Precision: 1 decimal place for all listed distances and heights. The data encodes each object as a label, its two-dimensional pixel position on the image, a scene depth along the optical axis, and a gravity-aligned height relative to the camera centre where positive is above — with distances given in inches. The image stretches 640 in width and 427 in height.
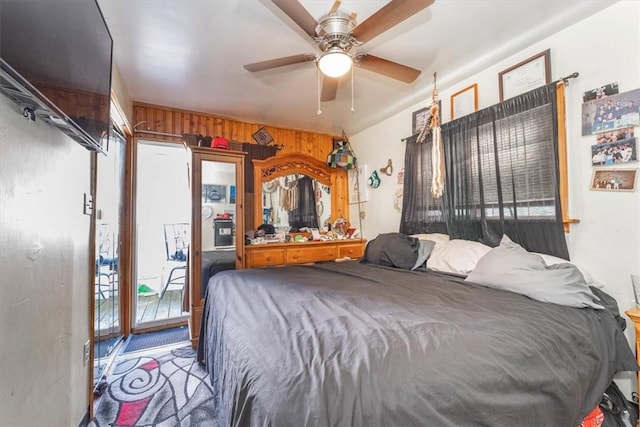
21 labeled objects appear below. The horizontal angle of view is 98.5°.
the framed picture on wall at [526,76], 75.0 +40.9
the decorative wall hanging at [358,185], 146.3 +19.6
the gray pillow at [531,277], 53.9 -13.1
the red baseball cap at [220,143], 115.3 +33.0
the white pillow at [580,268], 64.1 -12.7
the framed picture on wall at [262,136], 139.5 +43.3
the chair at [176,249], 140.8 -13.9
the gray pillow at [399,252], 92.4 -11.2
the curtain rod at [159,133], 115.7 +38.8
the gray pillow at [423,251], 91.2 -10.9
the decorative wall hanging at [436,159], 78.6 +17.4
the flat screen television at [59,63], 29.1 +21.6
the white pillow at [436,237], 94.9 -6.7
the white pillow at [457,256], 78.7 -11.4
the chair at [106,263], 75.1 -12.2
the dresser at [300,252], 119.6 -14.7
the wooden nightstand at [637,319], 52.0 -19.7
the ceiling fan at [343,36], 53.6 +40.7
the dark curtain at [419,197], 104.5 +9.0
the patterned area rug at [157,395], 62.8 -44.9
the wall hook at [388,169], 129.6 +24.0
